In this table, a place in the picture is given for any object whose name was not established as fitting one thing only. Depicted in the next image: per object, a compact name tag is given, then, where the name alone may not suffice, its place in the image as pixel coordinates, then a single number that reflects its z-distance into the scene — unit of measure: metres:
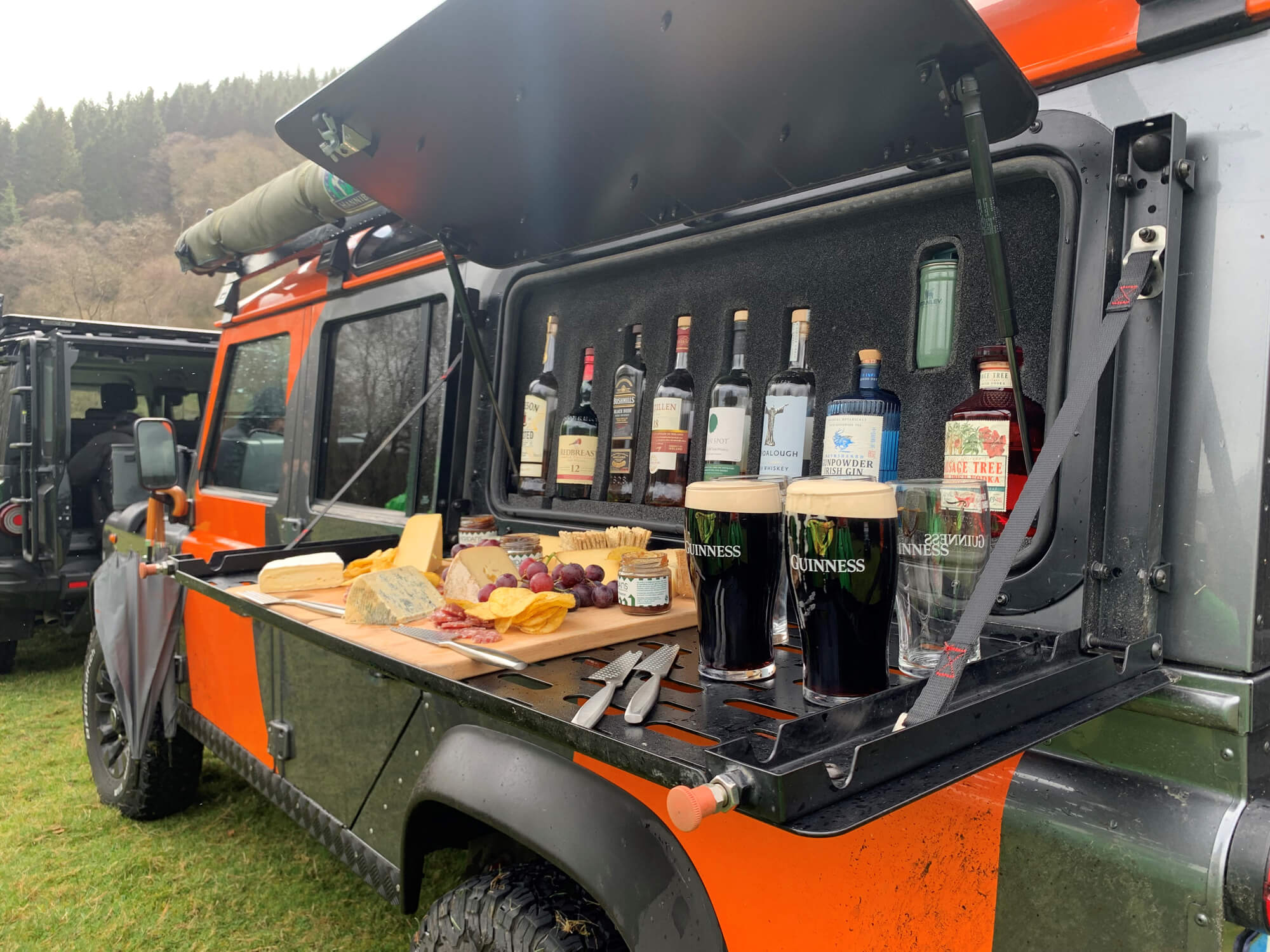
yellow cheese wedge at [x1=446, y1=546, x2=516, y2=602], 1.54
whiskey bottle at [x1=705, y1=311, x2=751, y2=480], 1.70
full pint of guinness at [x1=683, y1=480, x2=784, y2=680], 1.01
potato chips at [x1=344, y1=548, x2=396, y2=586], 1.85
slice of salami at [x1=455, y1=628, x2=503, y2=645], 1.24
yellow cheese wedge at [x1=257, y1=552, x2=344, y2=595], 1.62
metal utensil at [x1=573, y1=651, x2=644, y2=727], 0.87
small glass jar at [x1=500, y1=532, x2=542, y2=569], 1.78
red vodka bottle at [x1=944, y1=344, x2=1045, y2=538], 1.29
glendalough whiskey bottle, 1.59
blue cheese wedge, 1.39
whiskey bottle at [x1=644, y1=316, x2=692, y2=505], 1.90
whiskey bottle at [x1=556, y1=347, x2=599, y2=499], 2.16
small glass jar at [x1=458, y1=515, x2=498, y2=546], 2.11
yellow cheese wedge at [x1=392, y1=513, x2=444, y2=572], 1.81
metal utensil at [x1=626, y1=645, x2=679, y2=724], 0.88
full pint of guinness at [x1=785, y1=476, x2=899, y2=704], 0.88
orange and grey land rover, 0.86
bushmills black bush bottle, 2.09
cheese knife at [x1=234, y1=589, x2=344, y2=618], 1.46
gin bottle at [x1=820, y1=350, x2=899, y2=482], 1.40
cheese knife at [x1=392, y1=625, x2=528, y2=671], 1.13
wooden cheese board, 1.14
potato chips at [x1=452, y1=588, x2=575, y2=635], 1.27
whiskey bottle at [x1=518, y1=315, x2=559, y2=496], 2.26
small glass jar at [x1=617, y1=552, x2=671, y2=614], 1.38
